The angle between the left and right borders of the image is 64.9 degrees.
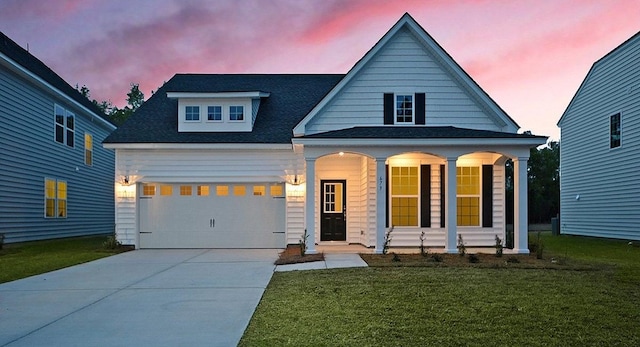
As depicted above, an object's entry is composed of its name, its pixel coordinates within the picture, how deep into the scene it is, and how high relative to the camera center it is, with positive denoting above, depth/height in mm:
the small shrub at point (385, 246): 12712 -1605
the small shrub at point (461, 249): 12297 -1622
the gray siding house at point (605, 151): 18078 +1338
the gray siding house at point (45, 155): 16141 +1024
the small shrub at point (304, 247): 12648 -1641
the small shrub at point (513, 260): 11277 -1758
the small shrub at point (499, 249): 12326 -1617
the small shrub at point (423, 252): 12402 -1736
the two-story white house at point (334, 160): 13141 +675
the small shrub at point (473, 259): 11367 -1722
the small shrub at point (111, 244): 15344 -1892
